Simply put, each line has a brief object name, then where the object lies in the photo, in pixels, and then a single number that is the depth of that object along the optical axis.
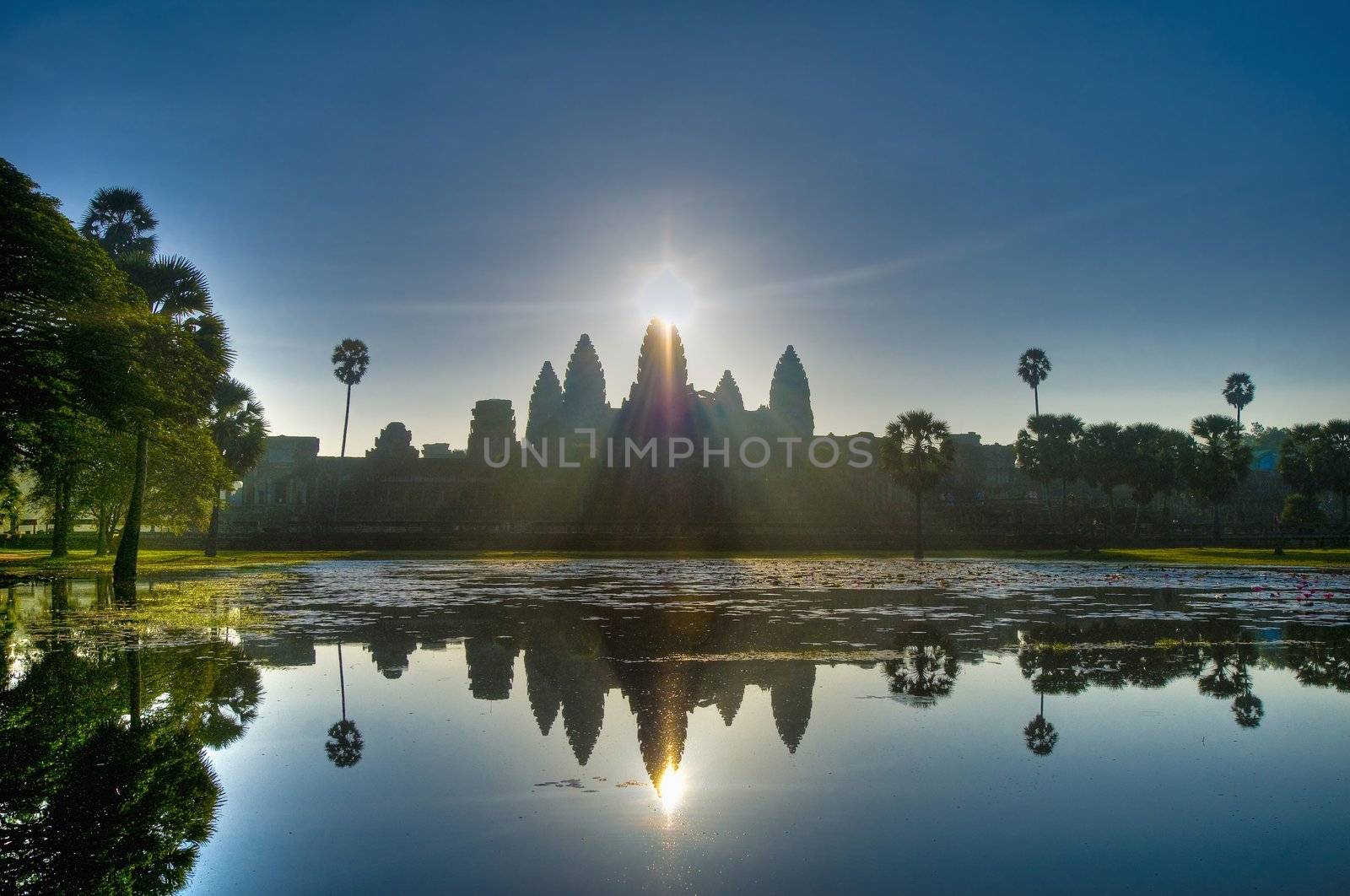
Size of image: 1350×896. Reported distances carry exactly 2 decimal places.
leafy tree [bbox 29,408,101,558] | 26.78
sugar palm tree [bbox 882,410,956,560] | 52.75
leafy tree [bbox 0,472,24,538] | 30.89
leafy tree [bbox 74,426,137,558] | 34.62
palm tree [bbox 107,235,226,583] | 28.44
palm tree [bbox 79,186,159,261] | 34.16
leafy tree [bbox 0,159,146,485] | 23.86
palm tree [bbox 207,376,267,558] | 49.82
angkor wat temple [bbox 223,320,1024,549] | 60.84
